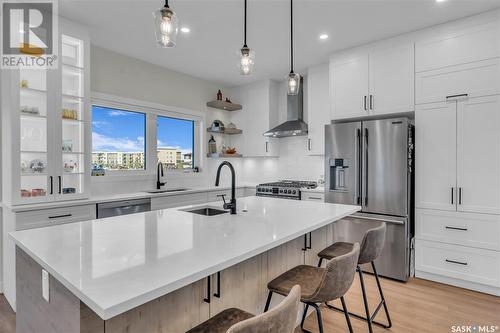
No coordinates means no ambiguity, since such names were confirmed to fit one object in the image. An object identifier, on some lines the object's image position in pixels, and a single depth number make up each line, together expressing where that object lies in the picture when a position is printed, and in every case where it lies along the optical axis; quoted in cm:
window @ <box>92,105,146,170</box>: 372
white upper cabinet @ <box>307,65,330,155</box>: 423
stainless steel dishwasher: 311
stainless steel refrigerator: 311
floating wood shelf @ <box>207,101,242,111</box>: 495
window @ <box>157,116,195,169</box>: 448
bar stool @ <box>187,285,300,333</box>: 88
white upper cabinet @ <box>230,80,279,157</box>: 500
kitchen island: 98
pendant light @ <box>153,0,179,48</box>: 160
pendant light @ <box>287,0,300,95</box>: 229
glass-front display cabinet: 257
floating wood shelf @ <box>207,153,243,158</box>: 498
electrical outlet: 124
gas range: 415
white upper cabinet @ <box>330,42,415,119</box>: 328
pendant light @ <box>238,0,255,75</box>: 205
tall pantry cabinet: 279
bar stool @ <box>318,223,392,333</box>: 197
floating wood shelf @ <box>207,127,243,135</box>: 523
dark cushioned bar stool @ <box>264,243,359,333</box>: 142
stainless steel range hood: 445
